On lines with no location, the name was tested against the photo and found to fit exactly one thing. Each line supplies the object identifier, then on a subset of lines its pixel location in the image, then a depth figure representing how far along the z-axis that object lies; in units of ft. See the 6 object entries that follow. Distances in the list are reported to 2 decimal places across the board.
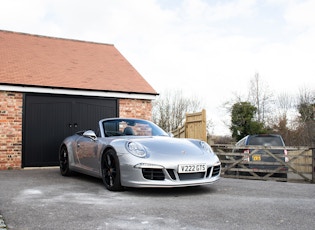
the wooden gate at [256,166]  29.12
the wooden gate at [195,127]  34.04
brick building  33.19
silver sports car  17.46
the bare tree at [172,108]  108.78
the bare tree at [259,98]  111.79
